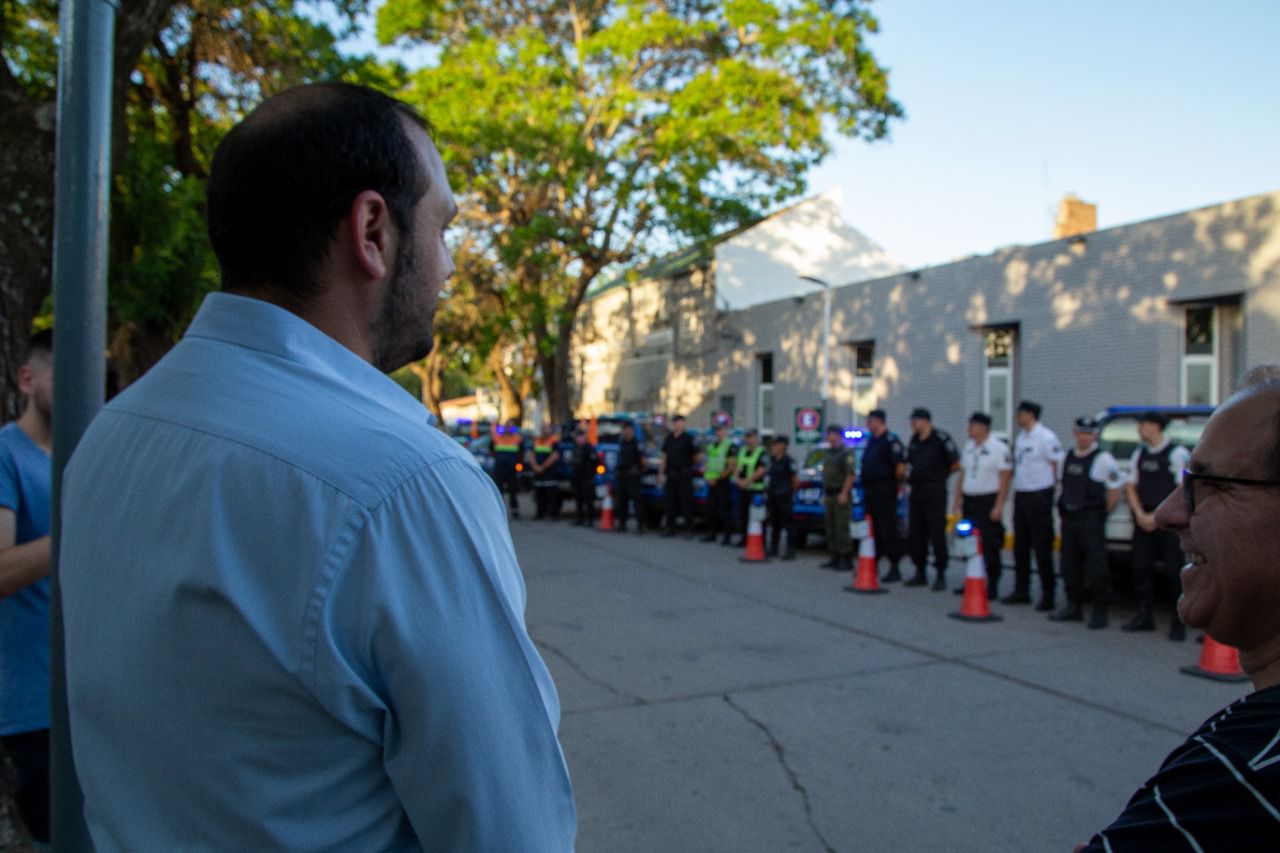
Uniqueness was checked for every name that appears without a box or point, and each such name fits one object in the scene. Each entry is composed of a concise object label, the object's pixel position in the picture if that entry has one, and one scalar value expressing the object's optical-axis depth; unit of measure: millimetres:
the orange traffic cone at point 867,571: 10511
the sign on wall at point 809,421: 16609
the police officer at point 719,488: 14836
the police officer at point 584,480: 17625
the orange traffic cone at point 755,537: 13008
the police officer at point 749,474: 14133
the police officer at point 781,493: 13500
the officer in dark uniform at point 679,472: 15578
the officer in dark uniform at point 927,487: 10844
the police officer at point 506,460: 19391
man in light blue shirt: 1070
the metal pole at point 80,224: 2387
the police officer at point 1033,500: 9711
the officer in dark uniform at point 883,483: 11562
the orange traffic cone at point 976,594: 8930
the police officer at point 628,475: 16516
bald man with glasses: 1285
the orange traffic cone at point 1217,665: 6777
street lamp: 22375
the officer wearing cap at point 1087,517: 8844
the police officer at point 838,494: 12156
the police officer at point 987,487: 10242
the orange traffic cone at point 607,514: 17047
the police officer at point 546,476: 18734
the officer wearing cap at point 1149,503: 8414
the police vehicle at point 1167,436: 9016
